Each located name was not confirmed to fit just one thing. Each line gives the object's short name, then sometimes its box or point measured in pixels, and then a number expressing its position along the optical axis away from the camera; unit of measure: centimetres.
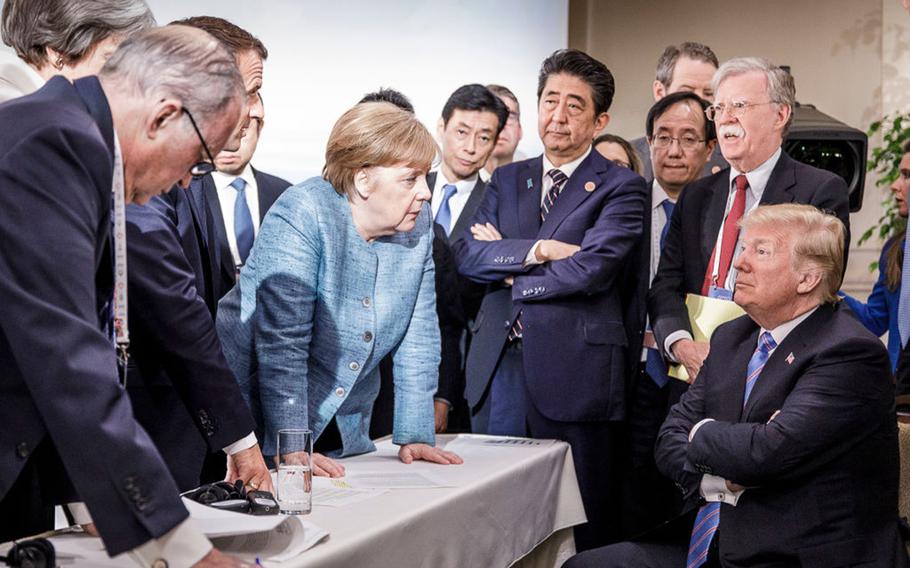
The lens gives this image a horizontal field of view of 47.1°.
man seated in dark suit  220
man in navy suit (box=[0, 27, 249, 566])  118
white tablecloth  171
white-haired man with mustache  295
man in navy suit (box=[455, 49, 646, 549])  304
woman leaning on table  221
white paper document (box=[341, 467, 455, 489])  209
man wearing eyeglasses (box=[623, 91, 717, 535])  330
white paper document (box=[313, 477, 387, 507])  191
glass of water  180
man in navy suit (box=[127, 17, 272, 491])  175
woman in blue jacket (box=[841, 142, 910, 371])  414
